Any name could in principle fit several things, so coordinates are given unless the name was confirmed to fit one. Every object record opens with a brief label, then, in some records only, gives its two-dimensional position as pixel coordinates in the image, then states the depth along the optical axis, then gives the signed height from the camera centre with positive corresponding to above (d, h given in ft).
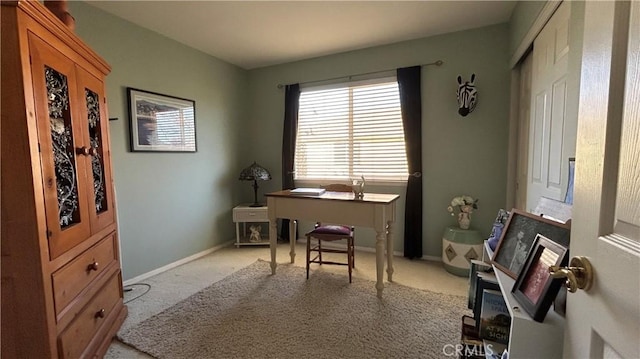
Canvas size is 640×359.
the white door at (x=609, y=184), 1.57 -0.20
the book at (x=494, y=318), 3.89 -2.29
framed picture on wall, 9.09 +1.33
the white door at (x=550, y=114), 5.20 +0.87
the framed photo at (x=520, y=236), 3.15 -1.07
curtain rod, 10.14 +3.34
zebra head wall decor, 9.45 +2.00
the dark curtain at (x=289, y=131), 12.64 +1.22
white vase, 9.62 -2.22
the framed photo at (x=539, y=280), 2.53 -1.23
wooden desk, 7.58 -1.57
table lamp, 12.41 -0.71
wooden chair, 8.81 -2.48
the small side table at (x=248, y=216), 12.29 -2.51
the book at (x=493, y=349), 3.70 -2.64
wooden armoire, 3.77 -0.52
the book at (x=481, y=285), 4.09 -1.91
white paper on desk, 8.52 -1.06
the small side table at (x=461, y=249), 9.15 -3.09
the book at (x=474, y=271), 4.65 -2.03
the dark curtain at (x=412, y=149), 10.48 +0.27
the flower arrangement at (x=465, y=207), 9.59 -1.79
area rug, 5.75 -3.91
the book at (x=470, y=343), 4.22 -2.91
